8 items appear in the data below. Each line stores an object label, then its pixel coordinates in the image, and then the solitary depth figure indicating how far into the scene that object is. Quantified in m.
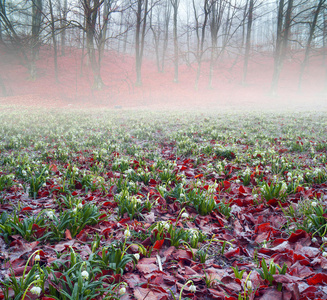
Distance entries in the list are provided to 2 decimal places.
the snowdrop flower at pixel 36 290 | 1.33
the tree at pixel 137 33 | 24.00
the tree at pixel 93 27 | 17.11
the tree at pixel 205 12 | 22.49
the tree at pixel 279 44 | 23.29
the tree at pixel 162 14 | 39.19
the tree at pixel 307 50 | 23.76
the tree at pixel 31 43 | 12.52
